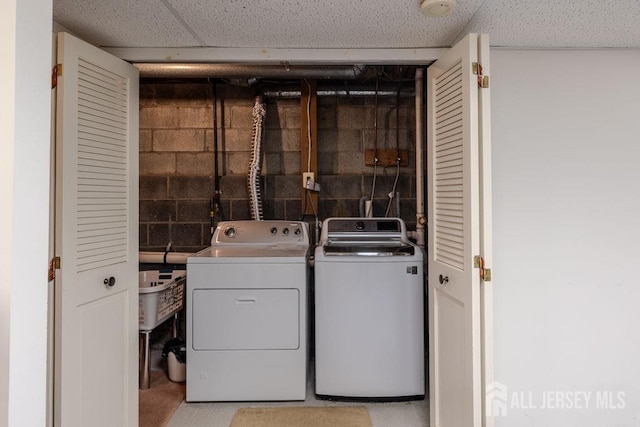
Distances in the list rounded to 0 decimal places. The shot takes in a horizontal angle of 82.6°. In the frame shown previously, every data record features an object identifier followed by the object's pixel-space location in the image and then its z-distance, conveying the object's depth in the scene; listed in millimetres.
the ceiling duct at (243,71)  2395
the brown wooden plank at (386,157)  2883
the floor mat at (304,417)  2047
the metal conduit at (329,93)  2855
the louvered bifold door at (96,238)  1367
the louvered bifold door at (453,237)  1423
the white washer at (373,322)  2217
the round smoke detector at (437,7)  1320
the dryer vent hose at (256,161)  2756
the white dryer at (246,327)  2199
